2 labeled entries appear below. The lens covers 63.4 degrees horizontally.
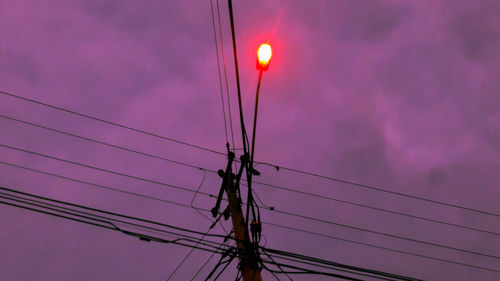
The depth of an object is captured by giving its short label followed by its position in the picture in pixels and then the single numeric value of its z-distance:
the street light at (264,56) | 6.66
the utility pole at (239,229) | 7.72
